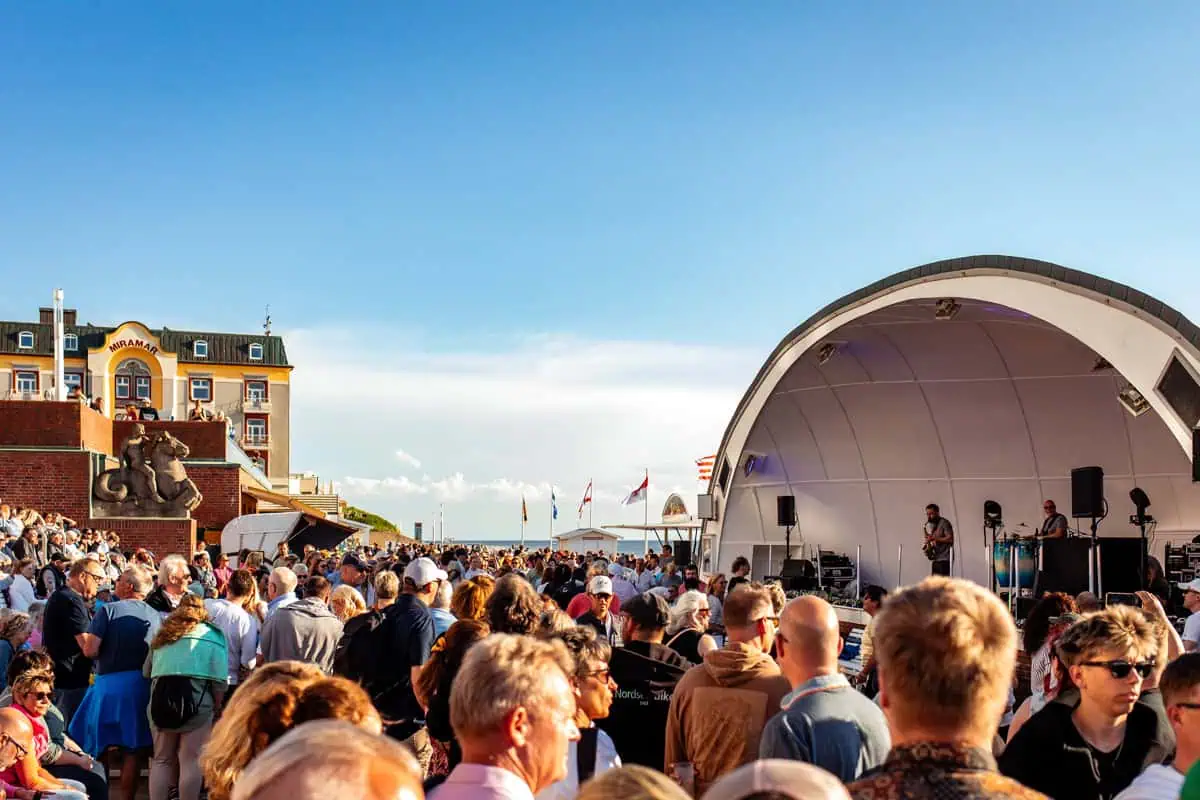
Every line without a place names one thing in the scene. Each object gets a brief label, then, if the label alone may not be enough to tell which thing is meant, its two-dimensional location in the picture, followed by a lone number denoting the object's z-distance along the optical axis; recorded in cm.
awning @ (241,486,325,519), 3941
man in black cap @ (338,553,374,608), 1184
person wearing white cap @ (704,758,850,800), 186
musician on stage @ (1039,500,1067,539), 1648
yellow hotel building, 7319
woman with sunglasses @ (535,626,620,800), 477
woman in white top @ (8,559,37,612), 1236
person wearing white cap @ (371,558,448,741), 729
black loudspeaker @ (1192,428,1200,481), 1170
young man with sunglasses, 414
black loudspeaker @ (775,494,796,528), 2417
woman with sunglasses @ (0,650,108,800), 707
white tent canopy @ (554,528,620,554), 4908
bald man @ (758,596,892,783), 395
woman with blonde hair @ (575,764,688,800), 185
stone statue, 3133
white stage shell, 1967
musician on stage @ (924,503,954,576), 1938
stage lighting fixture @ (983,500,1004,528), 1984
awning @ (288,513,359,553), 3212
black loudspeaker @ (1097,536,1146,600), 1888
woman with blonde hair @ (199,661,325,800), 332
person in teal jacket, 763
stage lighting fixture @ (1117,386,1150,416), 1512
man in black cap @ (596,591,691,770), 576
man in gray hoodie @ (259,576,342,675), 832
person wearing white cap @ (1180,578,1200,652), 937
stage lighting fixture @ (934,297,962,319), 1788
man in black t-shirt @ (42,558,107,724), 917
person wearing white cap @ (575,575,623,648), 881
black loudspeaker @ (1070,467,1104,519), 1521
